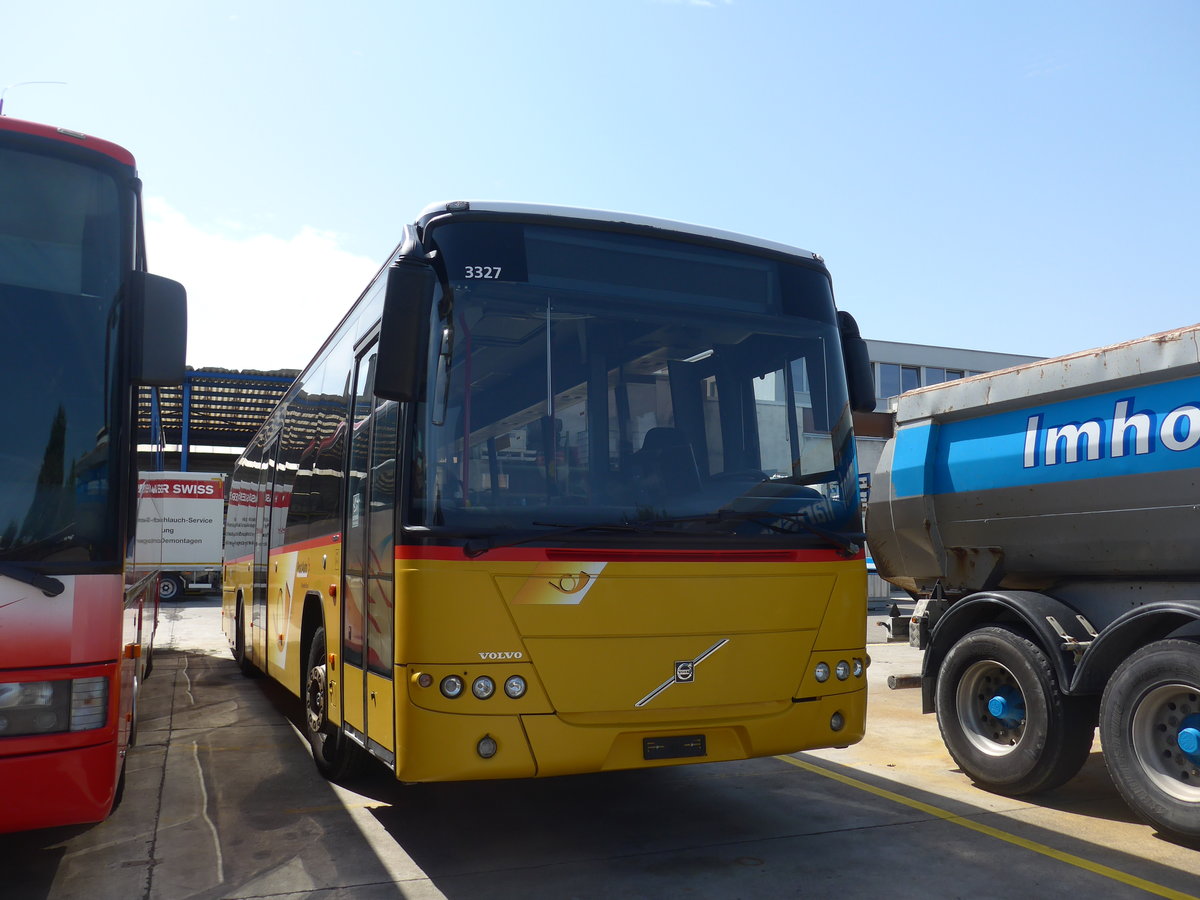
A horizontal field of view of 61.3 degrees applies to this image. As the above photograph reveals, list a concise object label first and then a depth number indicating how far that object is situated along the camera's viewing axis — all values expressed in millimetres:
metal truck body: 5461
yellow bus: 4672
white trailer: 29078
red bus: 3916
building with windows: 38000
